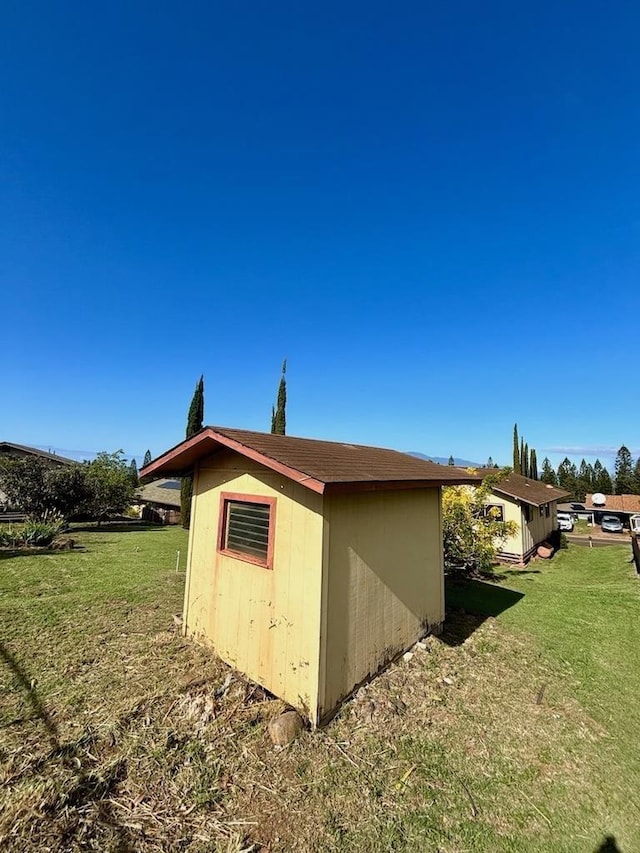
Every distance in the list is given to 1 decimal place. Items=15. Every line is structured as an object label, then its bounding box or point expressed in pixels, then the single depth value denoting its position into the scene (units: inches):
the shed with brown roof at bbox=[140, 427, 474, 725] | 192.9
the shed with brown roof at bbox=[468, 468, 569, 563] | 703.1
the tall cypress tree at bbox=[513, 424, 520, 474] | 1653.8
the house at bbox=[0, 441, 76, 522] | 838.8
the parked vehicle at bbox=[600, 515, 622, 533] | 1311.5
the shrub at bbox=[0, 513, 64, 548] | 566.6
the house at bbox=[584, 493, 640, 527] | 1509.6
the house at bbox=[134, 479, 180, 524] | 1151.0
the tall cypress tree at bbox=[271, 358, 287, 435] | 1106.7
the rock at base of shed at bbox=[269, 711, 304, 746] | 173.3
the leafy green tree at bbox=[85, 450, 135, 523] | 861.8
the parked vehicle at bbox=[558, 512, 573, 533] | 1370.6
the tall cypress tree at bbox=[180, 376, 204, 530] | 1016.5
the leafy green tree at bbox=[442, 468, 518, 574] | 492.7
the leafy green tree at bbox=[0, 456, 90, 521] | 693.9
